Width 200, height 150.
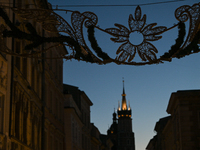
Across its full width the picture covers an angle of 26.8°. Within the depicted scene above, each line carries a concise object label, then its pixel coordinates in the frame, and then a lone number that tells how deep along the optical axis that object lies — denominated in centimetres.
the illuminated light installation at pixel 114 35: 1341
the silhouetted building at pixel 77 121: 3938
